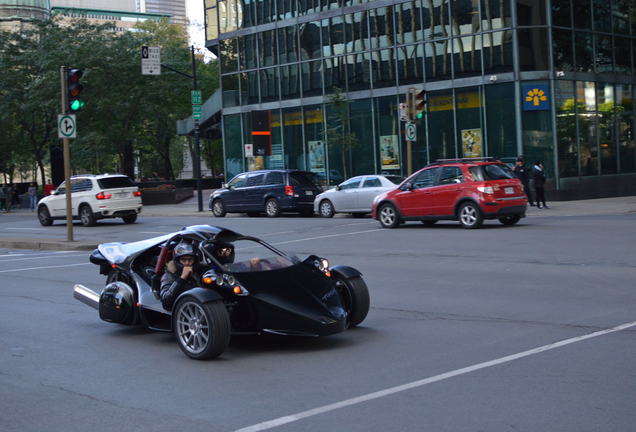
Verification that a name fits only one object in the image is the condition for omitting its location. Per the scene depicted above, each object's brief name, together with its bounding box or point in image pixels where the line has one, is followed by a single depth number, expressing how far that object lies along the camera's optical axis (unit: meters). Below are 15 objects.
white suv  31.19
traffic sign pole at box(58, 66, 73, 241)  20.66
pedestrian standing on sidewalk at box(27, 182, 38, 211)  53.47
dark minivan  32.00
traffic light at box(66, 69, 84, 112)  19.95
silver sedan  28.69
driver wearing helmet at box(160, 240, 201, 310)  8.59
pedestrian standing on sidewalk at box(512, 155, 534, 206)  29.56
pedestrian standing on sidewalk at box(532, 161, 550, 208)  28.36
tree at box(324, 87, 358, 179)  38.84
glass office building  34.94
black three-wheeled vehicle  8.02
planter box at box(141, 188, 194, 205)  49.72
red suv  21.69
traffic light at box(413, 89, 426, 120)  27.60
